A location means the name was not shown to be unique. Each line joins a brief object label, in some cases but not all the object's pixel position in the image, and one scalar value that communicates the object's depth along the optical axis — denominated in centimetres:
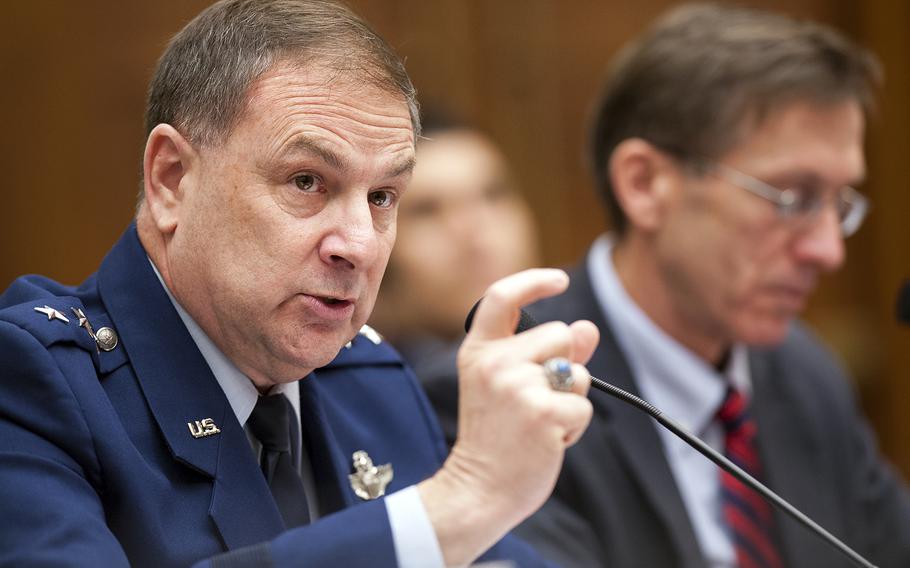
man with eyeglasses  461
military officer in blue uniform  230
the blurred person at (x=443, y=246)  720
